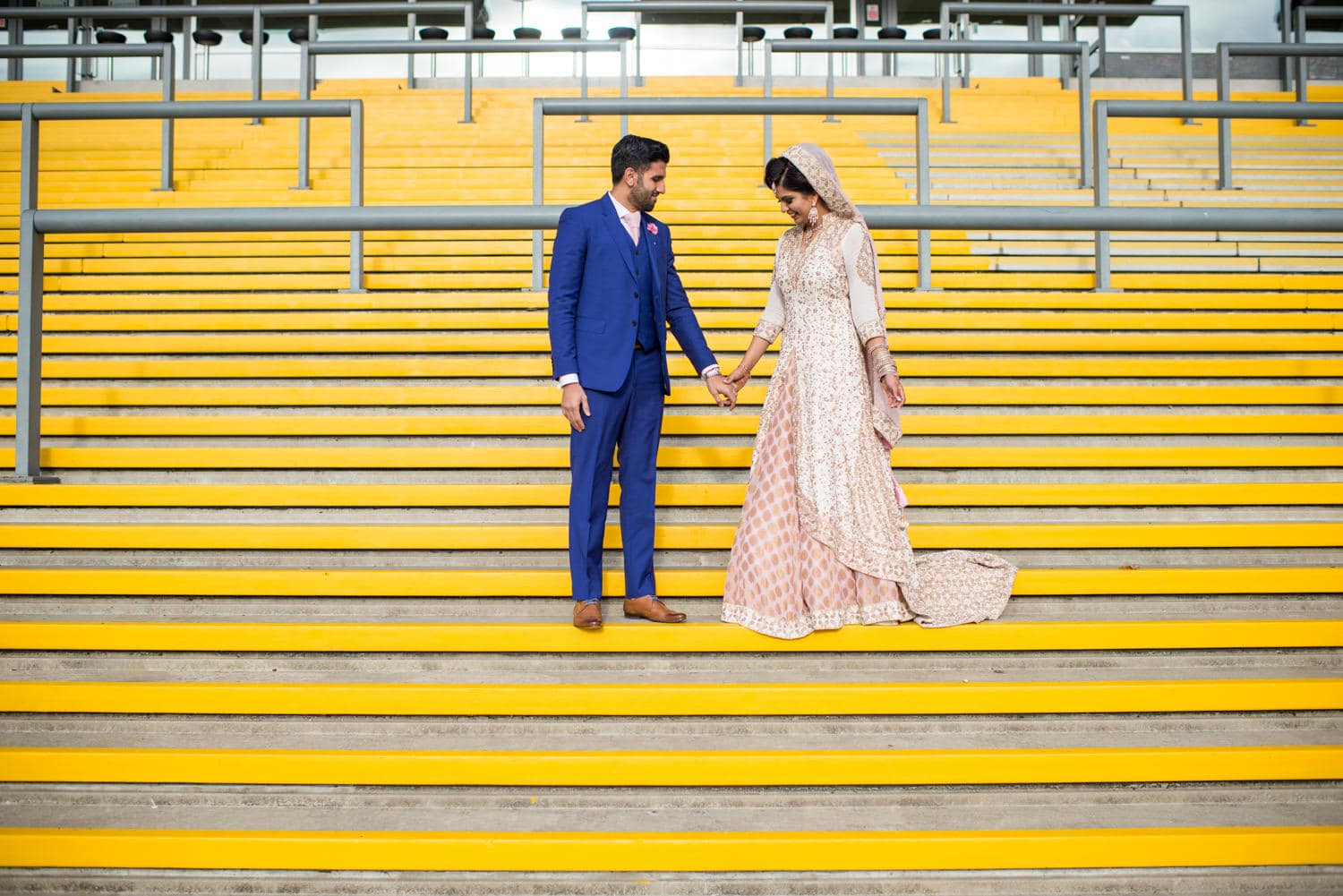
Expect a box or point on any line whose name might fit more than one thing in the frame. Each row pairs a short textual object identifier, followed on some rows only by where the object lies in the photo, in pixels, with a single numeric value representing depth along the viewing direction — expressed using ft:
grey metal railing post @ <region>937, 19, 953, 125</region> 24.84
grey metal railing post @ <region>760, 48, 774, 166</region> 19.33
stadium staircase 7.89
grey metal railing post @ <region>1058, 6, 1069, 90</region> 32.27
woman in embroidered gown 9.79
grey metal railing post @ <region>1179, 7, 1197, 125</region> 22.72
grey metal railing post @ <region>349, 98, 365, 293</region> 15.15
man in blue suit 9.80
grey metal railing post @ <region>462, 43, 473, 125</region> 24.98
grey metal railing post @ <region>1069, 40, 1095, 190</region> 18.65
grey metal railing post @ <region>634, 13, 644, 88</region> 30.13
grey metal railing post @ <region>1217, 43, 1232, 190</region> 19.29
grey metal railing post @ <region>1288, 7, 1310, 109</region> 22.30
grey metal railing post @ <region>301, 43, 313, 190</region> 19.32
